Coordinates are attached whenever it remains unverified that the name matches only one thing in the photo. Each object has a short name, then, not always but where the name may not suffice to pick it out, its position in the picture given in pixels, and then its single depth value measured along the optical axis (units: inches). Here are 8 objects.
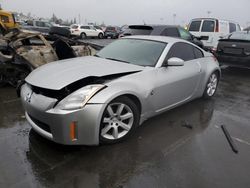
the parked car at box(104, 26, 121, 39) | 959.4
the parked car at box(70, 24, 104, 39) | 851.2
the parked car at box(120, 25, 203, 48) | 269.8
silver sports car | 90.8
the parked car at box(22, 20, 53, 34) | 842.3
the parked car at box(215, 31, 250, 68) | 264.0
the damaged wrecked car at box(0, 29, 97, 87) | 182.5
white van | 359.4
